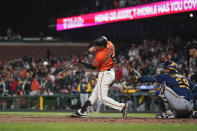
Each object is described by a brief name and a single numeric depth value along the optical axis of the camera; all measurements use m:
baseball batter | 19.86
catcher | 19.53
